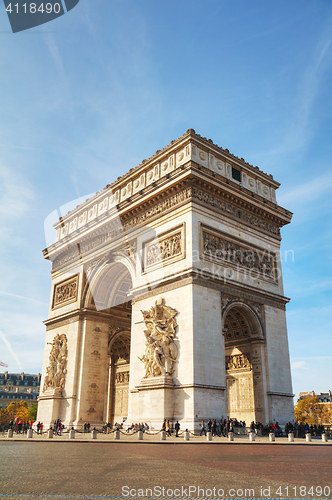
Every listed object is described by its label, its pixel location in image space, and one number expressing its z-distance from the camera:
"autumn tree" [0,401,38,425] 77.80
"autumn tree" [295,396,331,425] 80.75
